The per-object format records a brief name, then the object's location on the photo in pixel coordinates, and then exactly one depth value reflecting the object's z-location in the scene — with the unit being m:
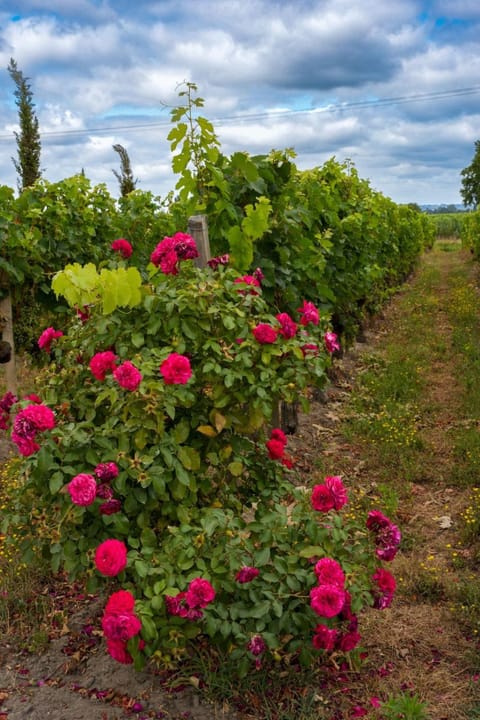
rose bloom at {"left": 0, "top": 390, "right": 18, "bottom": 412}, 3.13
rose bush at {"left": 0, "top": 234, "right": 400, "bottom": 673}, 2.54
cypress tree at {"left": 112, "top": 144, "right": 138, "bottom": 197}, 25.98
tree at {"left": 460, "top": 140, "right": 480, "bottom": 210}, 56.01
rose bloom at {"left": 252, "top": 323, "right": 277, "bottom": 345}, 2.90
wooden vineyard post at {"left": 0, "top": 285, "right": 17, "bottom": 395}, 6.19
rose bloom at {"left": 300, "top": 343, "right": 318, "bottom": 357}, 3.18
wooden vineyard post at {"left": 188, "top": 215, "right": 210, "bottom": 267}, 3.61
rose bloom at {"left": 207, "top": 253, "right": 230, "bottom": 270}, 3.41
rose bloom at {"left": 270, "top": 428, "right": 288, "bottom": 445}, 3.35
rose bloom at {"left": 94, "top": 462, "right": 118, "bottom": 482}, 2.53
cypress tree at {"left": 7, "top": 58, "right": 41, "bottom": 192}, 20.77
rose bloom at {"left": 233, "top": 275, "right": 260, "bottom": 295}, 3.18
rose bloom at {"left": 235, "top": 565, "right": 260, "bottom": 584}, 2.57
